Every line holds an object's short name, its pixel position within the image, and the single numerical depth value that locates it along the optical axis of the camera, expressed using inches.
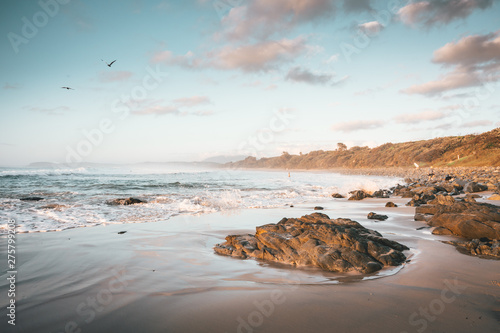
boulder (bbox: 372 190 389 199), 596.4
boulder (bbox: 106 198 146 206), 477.7
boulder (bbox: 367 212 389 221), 324.4
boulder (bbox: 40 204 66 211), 406.7
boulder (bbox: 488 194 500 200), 408.6
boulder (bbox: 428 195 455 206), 333.5
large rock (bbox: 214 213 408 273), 155.5
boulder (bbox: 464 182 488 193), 557.4
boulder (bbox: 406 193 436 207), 435.3
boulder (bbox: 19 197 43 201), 497.4
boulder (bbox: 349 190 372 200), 578.6
